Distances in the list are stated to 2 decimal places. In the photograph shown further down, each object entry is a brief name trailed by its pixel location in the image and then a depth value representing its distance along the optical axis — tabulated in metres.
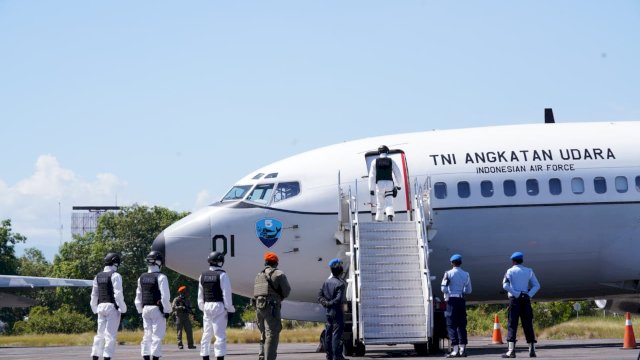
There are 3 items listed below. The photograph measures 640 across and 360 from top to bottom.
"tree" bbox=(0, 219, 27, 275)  93.06
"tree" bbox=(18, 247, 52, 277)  118.94
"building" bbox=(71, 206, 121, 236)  176.25
